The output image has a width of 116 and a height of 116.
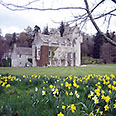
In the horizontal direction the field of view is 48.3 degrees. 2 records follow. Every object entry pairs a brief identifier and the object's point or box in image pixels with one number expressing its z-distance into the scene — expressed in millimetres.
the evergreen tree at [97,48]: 47188
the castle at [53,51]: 29688
